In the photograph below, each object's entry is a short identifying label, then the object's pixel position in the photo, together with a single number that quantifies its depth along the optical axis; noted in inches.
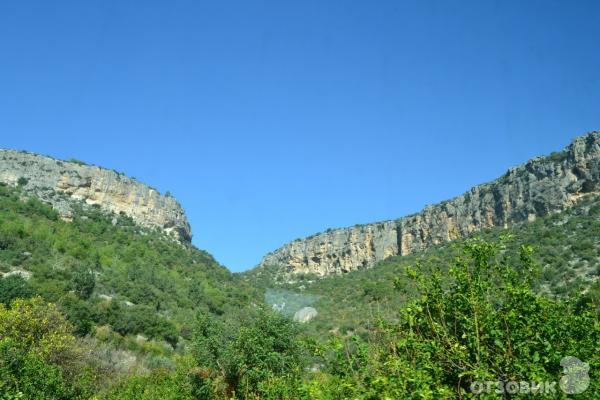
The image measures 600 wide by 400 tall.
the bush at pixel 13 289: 1216.8
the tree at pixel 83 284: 1523.1
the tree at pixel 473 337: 182.5
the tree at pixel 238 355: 695.7
